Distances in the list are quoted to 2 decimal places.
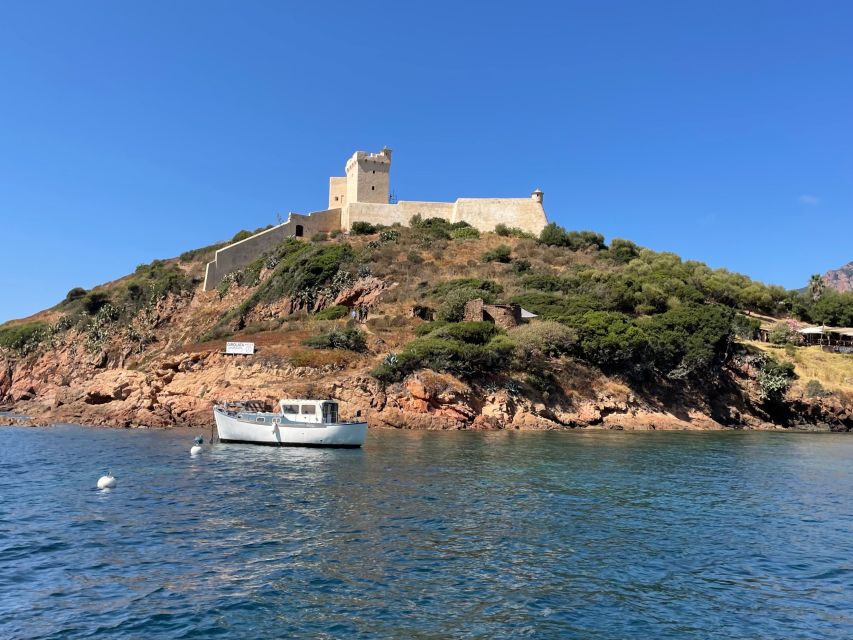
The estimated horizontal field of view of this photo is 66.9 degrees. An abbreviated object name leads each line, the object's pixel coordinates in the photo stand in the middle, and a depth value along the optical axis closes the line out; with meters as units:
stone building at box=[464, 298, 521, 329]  47.28
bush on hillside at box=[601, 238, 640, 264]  73.00
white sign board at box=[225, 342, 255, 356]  43.00
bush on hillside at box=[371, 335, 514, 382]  39.91
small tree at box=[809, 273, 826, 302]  73.81
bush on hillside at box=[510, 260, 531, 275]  62.04
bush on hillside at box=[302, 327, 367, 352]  44.06
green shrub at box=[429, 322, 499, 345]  42.66
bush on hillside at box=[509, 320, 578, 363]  42.83
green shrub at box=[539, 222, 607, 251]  73.75
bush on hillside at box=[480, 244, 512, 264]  64.88
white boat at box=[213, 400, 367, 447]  27.81
